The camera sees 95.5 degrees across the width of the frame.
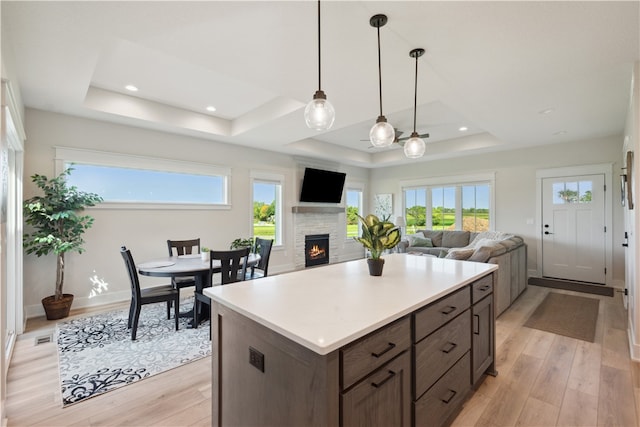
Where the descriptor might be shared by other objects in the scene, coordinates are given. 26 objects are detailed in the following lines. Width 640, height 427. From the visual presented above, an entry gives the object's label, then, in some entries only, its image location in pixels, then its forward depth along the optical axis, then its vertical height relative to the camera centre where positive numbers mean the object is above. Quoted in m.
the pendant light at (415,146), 2.61 +0.59
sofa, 3.63 -0.67
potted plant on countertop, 1.92 -0.18
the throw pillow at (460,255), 3.63 -0.55
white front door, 5.07 -0.32
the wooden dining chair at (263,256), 3.74 -0.58
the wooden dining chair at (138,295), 2.92 -0.88
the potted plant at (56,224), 3.34 -0.13
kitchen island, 1.04 -0.59
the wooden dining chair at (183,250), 3.61 -0.55
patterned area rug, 2.24 -1.28
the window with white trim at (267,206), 5.91 +0.13
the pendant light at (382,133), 2.29 +0.62
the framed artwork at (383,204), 7.97 +0.21
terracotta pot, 3.46 -1.12
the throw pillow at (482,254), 3.49 -0.53
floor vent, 2.89 -1.27
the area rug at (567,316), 3.20 -1.32
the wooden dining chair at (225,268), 2.98 -0.59
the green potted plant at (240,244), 3.78 -0.41
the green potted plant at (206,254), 3.48 -0.50
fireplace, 6.74 -0.89
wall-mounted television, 6.58 +0.62
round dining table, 2.93 -0.58
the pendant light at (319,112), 1.83 +0.64
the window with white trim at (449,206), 6.49 +0.12
